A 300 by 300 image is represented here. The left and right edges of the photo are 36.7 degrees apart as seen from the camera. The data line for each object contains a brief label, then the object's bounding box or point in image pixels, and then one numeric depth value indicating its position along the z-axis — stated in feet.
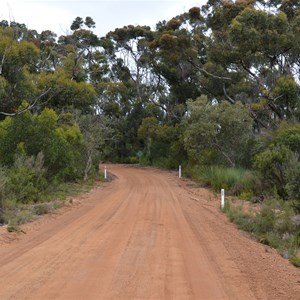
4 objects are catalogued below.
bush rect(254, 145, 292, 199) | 67.60
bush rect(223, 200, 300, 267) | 38.17
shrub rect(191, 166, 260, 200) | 76.69
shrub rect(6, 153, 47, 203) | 59.62
